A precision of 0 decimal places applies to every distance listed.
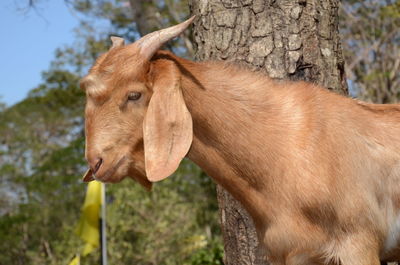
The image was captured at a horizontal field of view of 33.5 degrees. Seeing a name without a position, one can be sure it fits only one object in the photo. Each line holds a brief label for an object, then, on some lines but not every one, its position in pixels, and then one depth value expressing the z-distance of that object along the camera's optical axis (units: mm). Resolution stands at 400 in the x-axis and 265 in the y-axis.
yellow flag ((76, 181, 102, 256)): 10766
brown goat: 3340
